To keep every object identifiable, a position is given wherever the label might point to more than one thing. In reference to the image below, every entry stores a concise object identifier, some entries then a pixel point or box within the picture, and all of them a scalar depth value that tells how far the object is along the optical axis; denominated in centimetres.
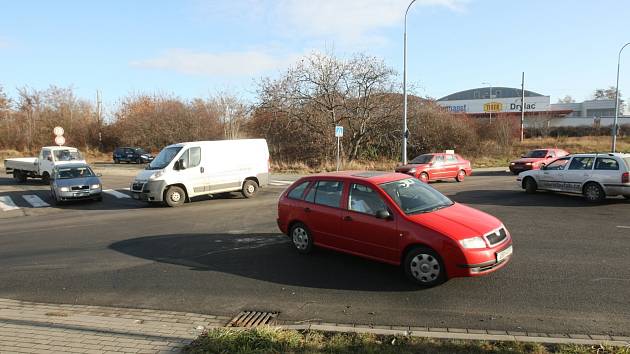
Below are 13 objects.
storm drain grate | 502
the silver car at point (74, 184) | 1669
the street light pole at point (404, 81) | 2730
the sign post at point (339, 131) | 2633
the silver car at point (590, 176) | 1316
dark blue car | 4447
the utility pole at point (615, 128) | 3519
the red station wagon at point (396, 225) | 580
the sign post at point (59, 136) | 2422
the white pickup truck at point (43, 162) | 2286
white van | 1513
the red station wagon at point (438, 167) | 2145
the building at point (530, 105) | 8469
